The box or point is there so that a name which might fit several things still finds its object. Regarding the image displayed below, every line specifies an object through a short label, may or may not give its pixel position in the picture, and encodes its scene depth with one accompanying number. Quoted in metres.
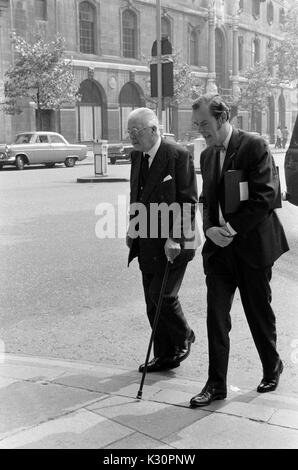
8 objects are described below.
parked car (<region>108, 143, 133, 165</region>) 31.23
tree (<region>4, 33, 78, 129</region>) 33.19
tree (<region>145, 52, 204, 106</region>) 41.00
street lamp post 15.41
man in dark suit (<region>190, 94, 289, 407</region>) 3.80
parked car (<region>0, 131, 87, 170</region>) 27.73
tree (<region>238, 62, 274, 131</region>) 38.09
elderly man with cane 4.39
